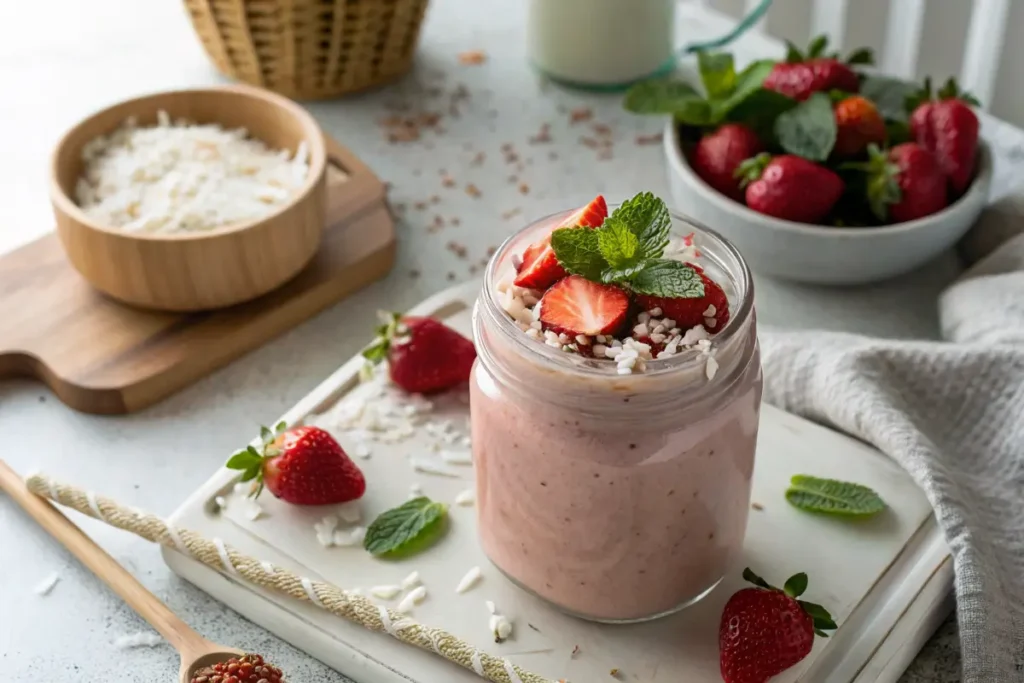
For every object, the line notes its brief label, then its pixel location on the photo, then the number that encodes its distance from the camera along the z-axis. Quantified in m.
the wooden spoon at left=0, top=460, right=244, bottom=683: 0.82
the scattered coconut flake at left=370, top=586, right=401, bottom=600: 0.88
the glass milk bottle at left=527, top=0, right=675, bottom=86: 1.41
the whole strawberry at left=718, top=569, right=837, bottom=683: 0.79
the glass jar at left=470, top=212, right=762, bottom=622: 0.74
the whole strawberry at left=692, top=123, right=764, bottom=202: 1.14
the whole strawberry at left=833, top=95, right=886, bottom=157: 1.14
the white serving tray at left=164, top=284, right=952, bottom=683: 0.84
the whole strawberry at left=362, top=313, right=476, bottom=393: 1.04
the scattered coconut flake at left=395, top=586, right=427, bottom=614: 0.87
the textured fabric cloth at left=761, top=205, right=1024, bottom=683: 0.87
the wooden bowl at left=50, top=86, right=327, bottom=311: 1.05
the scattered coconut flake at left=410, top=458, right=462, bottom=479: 0.99
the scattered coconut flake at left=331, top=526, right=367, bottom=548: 0.92
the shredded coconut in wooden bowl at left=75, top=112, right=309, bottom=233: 1.10
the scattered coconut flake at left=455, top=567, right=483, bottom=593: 0.89
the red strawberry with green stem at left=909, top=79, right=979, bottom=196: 1.12
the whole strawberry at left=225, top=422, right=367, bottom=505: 0.92
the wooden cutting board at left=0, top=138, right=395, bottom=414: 1.07
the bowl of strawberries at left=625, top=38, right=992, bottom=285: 1.10
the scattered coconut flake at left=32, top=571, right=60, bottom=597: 0.91
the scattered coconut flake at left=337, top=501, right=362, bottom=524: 0.94
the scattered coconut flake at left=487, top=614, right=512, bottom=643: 0.85
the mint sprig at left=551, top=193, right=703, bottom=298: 0.74
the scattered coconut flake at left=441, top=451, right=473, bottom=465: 0.99
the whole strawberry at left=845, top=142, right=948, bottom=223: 1.10
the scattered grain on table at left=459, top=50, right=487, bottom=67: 1.58
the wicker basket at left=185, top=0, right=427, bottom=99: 1.36
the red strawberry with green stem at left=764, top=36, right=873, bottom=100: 1.19
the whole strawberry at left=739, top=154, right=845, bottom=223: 1.09
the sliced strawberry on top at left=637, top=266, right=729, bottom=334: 0.75
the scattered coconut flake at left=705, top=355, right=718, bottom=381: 0.73
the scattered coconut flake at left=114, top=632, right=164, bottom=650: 0.87
